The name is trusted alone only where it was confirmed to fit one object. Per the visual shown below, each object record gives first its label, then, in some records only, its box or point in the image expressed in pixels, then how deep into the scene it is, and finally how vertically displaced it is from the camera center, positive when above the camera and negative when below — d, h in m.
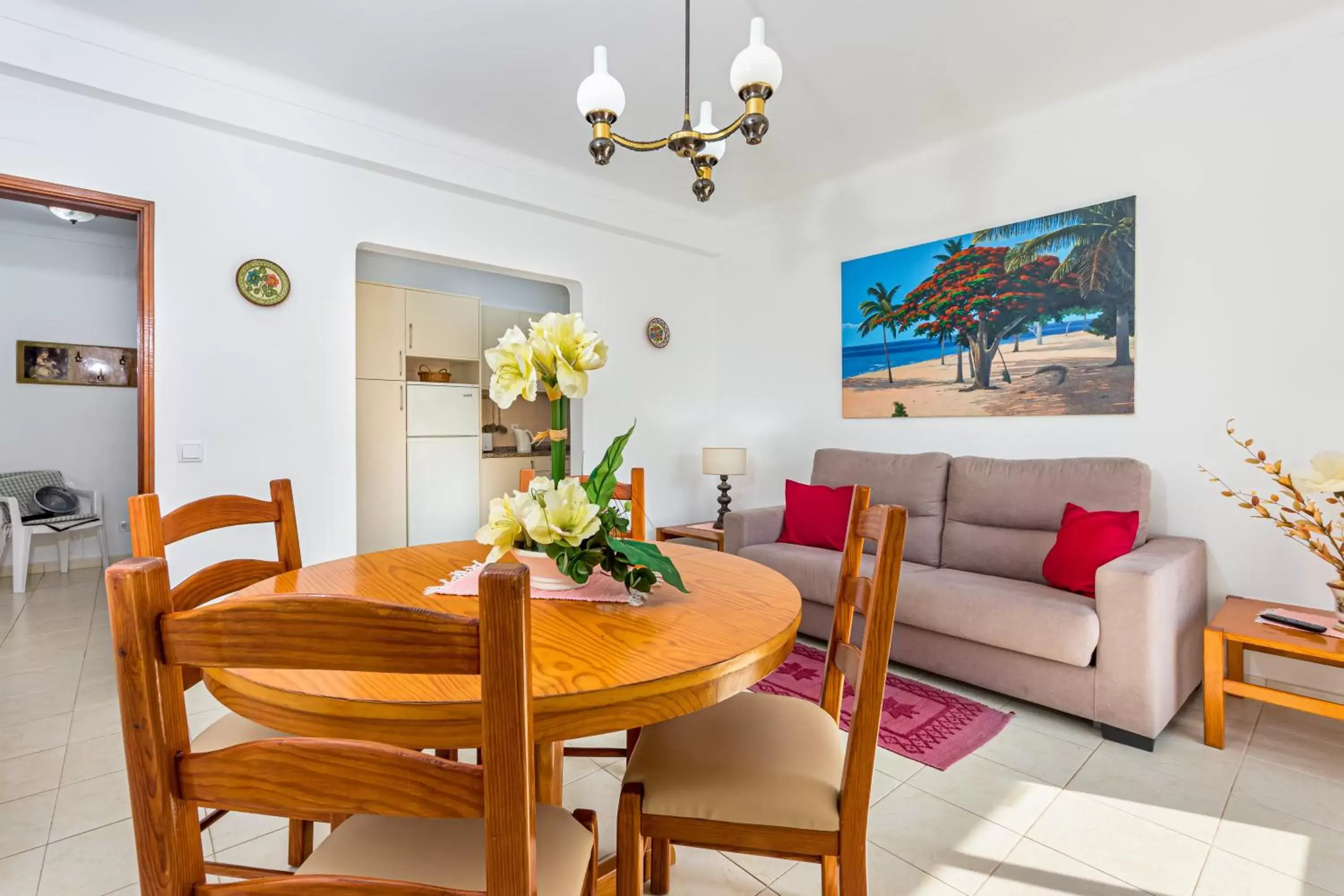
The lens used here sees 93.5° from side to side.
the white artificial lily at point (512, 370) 1.24 +0.13
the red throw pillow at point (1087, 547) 2.47 -0.44
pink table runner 1.28 -0.32
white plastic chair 4.23 -0.66
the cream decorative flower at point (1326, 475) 1.97 -0.13
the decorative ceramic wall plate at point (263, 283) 2.92 +0.72
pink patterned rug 2.17 -1.06
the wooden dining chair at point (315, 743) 0.54 -0.29
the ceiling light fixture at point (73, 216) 4.38 +1.57
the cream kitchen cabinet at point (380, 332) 4.38 +0.73
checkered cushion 4.62 -0.39
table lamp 4.24 -0.18
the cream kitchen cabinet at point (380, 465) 4.32 -0.20
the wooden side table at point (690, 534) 4.08 -0.65
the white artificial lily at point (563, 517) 1.16 -0.15
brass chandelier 1.82 +1.01
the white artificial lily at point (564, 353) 1.22 +0.16
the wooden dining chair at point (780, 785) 1.08 -0.62
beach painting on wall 3.02 +0.61
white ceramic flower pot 1.30 -0.29
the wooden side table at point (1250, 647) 1.99 -0.69
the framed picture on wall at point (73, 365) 4.95 +0.57
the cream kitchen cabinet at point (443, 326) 4.68 +0.84
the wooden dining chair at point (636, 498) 2.01 -0.20
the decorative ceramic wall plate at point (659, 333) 4.56 +0.75
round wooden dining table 0.79 -0.33
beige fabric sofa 2.17 -0.63
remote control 2.10 -0.64
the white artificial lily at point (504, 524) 1.20 -0.17
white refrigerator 4.61 -0.20
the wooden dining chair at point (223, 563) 1.29 -0.26
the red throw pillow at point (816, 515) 3.38 -0.43
